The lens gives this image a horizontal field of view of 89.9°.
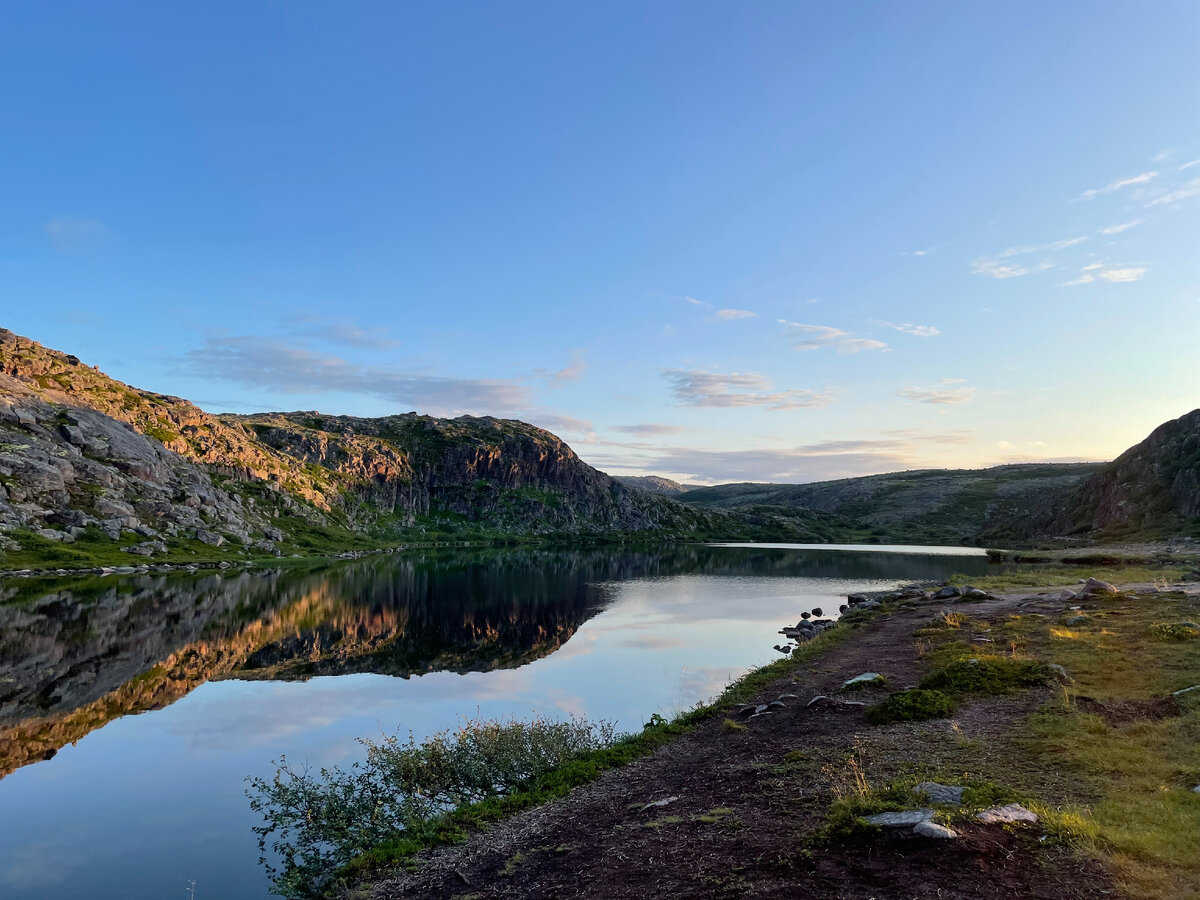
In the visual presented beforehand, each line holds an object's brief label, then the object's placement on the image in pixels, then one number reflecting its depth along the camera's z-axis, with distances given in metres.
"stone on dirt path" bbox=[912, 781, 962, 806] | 15.31
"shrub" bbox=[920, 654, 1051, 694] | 28.09
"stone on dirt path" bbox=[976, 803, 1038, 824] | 13.57
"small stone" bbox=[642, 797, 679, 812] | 20.14
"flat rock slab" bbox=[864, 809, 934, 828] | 13.85
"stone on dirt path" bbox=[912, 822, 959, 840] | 12.98
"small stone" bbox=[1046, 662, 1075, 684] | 27.75
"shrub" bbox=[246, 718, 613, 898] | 20.34
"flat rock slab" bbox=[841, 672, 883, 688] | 32.72
